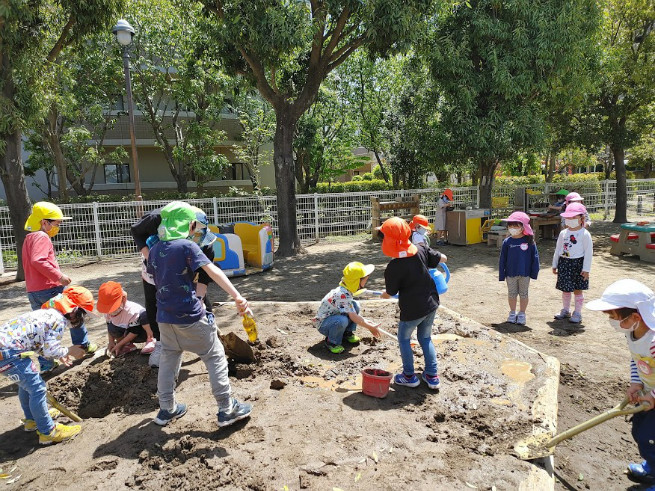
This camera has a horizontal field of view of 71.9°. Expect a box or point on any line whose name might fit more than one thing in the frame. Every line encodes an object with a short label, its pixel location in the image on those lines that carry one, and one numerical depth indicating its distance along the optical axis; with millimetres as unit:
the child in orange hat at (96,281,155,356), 4505
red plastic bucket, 3729
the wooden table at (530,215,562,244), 12250
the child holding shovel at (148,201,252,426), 3164
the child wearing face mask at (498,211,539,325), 5738
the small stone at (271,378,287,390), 3973
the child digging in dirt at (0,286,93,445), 3227
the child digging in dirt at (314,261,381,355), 4598
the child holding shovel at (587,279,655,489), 2658
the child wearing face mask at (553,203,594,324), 5793
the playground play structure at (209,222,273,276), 9228
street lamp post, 9867
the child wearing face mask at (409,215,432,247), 6589
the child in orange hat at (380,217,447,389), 3705
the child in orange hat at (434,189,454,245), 13148
